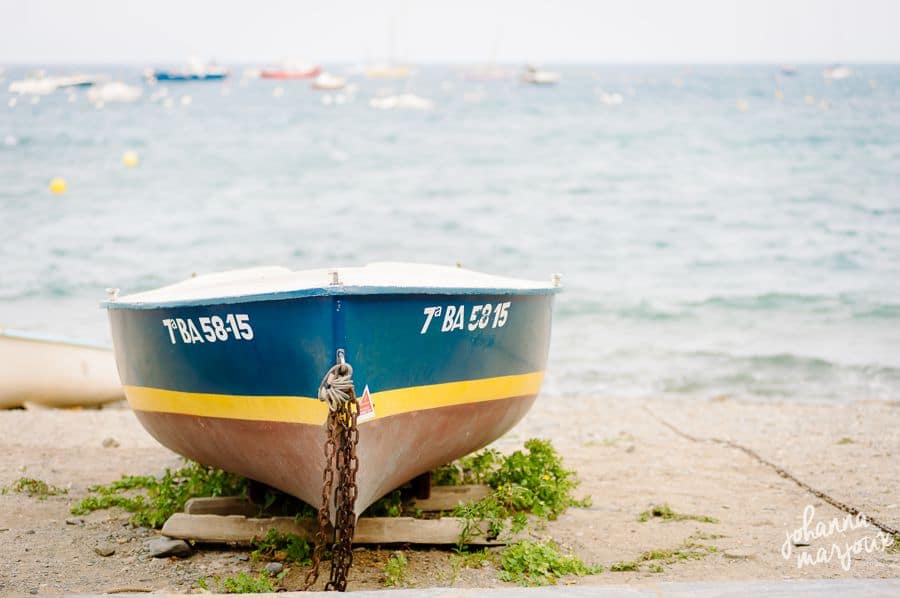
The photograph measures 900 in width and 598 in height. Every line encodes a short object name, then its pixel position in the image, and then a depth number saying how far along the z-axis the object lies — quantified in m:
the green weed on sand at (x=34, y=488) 6.42
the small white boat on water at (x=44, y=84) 88.57
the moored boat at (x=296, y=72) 121.62
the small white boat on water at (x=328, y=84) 91.12
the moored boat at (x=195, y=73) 105.75
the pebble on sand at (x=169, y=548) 5.35
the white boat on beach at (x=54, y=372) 9.42
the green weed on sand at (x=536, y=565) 4.98
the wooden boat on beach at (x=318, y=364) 4.60
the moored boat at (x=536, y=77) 95.64
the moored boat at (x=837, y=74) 113.75
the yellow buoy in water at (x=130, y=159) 33.88
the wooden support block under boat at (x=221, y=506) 5.82
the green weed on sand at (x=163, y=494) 5.95
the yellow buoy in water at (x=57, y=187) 27.76
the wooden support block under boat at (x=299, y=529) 5.37
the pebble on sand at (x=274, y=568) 5.10
